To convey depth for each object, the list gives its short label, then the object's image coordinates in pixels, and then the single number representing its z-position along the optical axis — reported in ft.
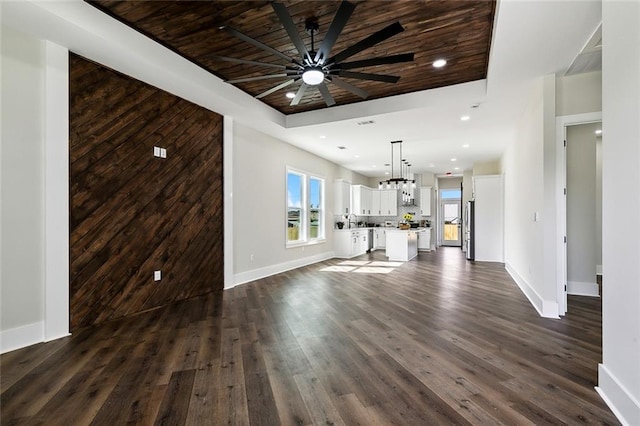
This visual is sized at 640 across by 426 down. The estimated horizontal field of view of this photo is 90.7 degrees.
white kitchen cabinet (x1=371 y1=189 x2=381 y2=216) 39.78
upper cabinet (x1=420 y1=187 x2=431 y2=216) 39.70
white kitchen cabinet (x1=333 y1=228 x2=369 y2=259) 30.63
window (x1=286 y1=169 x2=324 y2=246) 24.77
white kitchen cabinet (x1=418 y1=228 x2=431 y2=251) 37.35
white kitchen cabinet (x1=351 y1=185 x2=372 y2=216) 35.86
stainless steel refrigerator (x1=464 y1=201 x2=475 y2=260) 28.63
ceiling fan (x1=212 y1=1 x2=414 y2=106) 8.09
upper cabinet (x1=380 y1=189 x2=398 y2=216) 39.40
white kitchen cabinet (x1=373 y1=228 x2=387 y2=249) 38.99
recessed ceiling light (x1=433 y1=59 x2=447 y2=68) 13.11
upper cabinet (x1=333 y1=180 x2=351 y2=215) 31.42
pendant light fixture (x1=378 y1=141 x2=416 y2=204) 24.80
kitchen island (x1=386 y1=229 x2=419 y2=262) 28.68
